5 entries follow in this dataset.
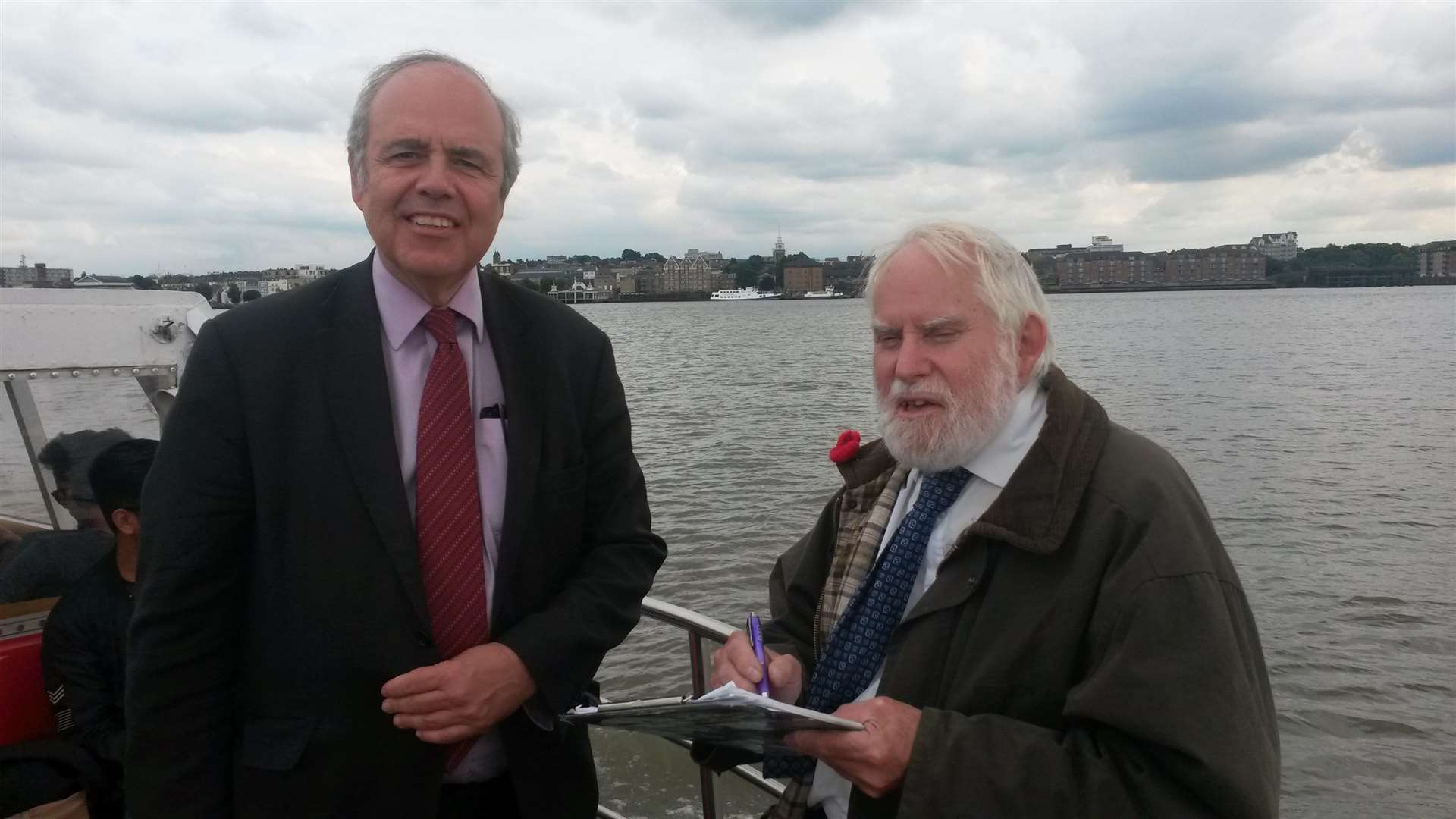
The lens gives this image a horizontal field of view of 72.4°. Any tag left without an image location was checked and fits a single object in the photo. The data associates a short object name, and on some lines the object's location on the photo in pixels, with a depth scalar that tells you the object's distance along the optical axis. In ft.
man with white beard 5.83
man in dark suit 6.67
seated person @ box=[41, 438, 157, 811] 10.23
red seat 10.39
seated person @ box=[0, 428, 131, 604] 10.98
